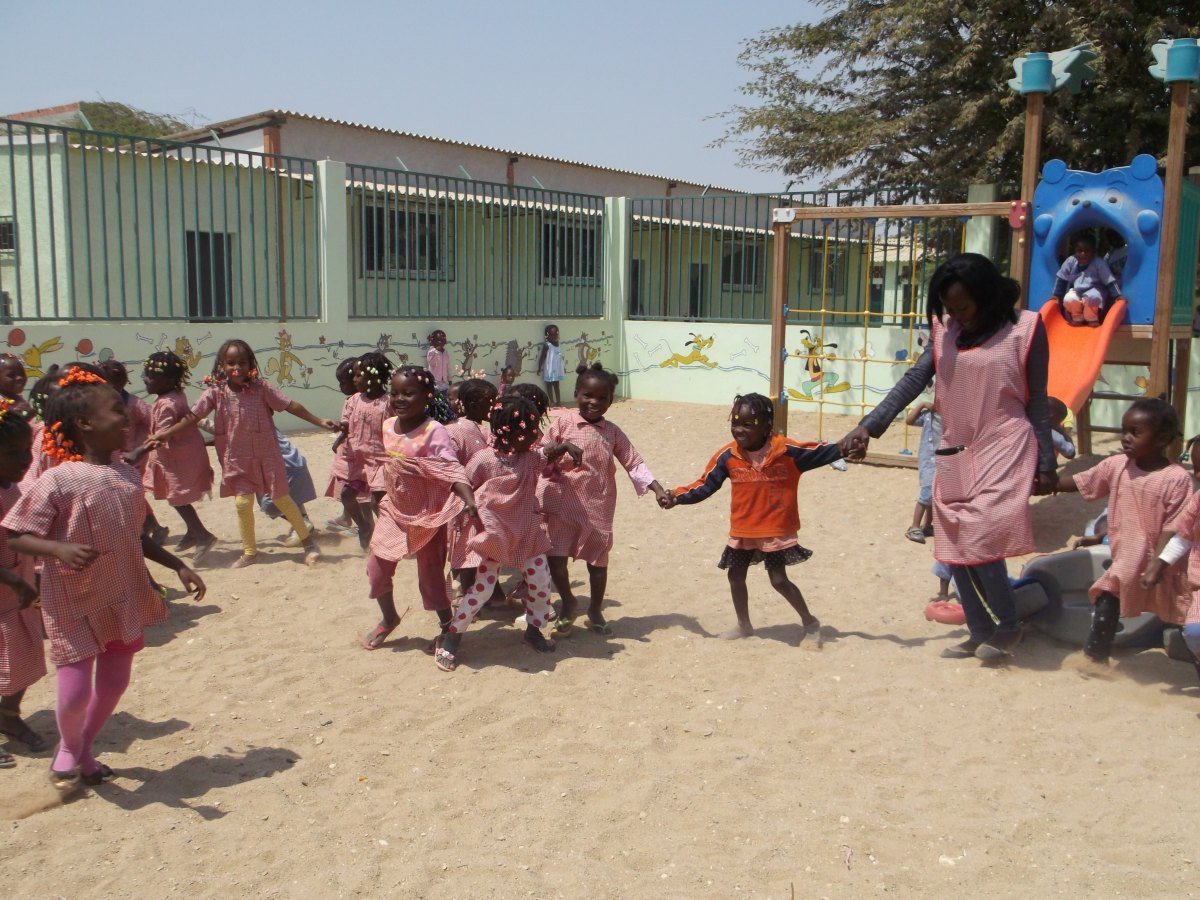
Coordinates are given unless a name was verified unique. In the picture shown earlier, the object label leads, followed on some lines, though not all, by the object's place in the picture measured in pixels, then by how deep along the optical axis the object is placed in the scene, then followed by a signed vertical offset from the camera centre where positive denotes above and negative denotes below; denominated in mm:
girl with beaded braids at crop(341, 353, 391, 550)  6445 -517
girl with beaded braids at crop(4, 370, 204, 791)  3426 -771
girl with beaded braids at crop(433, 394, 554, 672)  4863 -824
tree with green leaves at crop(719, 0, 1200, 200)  16219 +4158
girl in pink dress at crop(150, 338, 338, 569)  6543 -609
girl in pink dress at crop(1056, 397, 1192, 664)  4457 -689
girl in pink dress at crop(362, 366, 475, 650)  4809 -753
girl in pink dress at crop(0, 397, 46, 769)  3643 -990
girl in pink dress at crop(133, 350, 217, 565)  6535 -822
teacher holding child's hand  4621 -398
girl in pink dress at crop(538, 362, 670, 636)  5219 -751
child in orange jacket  5000 -719
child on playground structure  8438 +443
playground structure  8109 +904
